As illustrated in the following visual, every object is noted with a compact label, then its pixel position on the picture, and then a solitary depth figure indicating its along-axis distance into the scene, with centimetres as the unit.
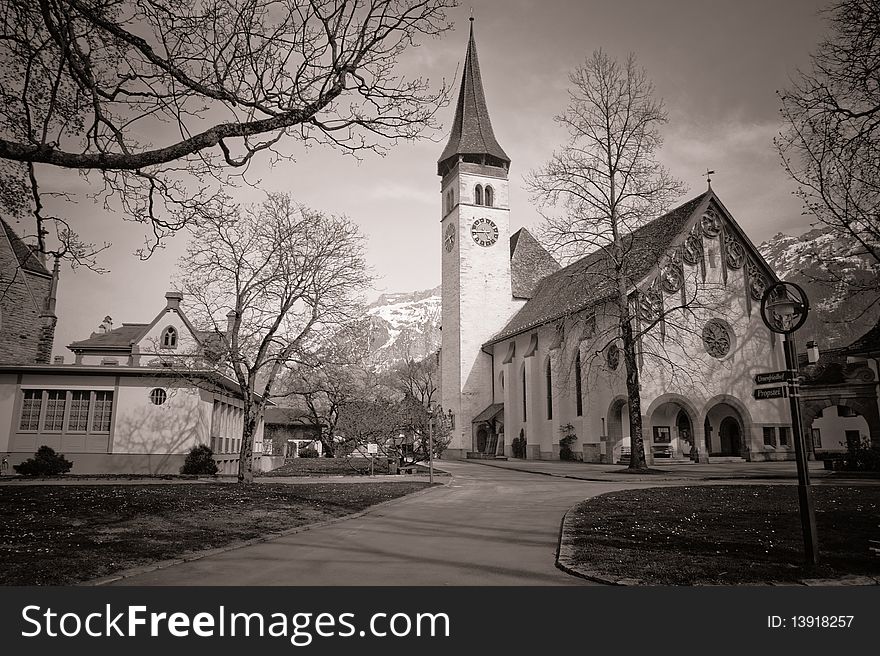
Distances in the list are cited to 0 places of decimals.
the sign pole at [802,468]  691
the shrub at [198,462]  2698
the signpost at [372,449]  3308
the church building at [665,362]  3272
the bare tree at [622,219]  2581
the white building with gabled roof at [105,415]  2689
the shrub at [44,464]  2462
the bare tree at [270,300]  2114
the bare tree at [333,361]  2144
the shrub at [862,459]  2094
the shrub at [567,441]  3725
